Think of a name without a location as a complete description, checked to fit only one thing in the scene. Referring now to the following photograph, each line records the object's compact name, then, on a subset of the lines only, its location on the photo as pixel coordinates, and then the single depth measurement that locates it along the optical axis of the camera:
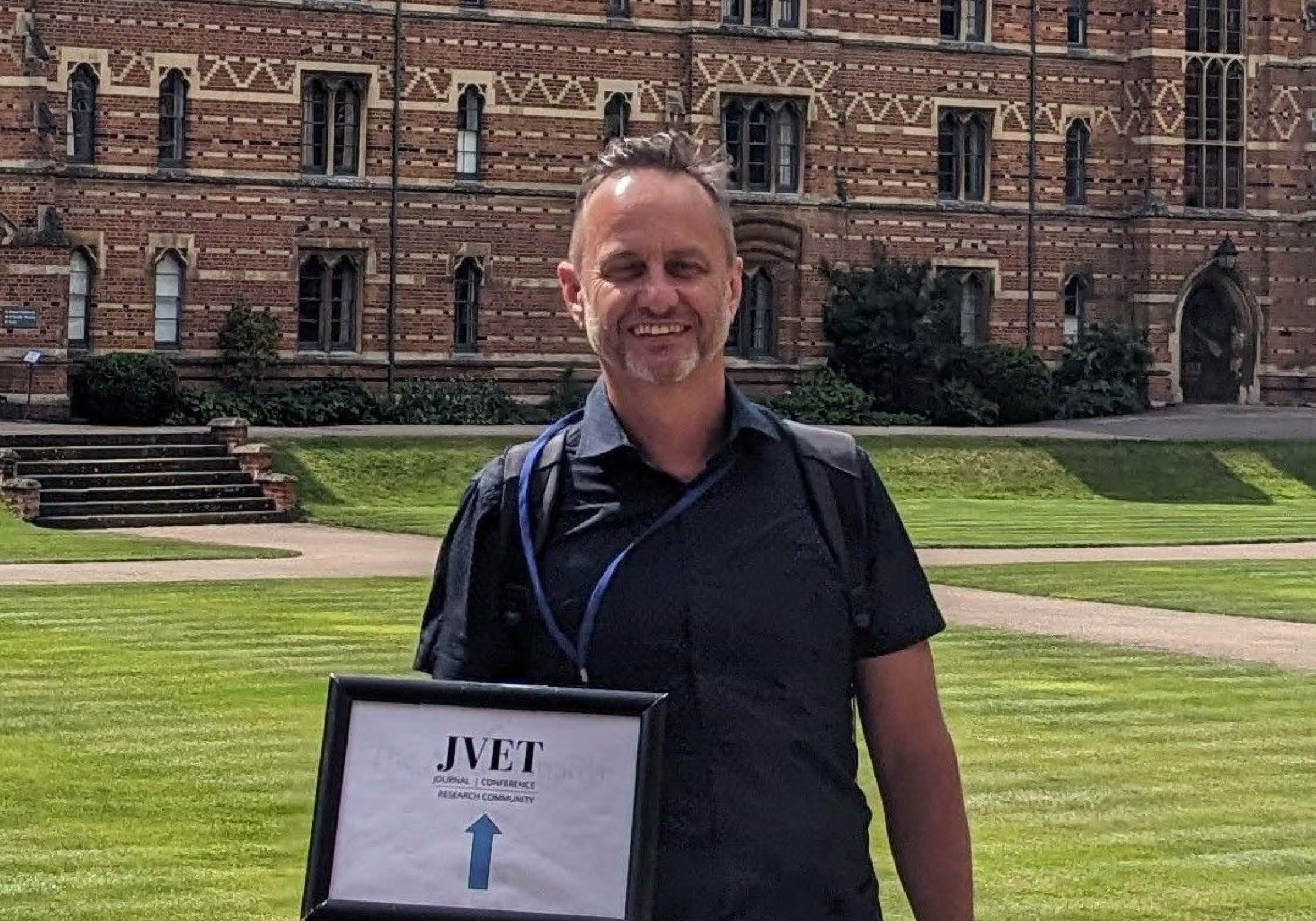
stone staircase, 32.97
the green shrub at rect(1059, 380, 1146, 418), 48.78
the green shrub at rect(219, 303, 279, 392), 43.41
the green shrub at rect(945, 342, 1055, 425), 47.62
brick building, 43.81
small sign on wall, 41.16
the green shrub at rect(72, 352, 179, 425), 40.62
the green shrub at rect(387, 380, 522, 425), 43.75
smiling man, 4.47
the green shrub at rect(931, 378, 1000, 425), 46.59
